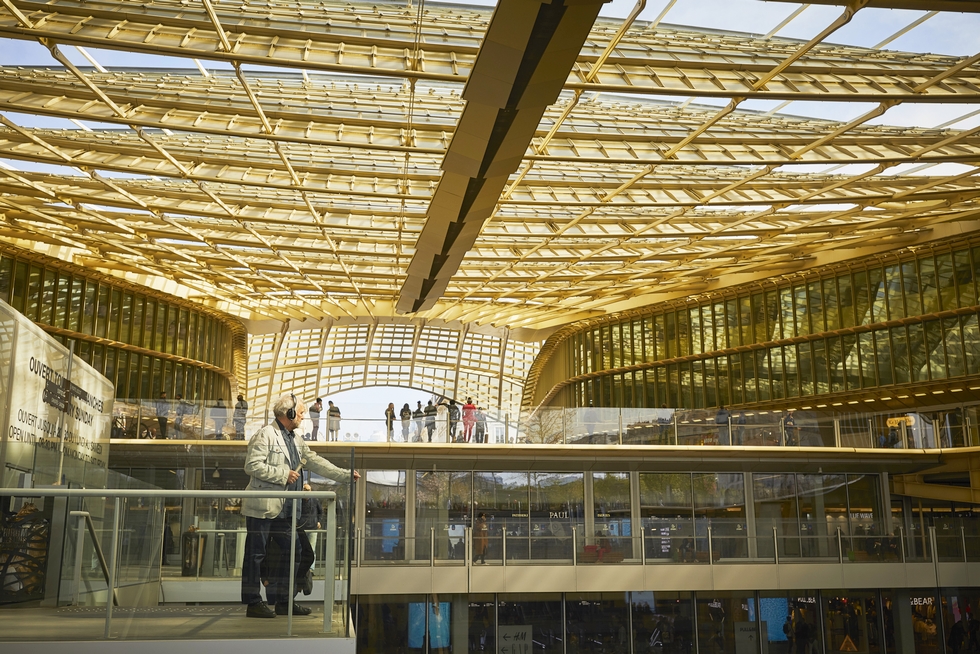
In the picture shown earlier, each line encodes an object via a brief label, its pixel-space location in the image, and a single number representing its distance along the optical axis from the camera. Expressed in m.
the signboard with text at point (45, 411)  9.88
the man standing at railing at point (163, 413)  27.65
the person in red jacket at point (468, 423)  29.92
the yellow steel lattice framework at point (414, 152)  16.42
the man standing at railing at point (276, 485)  7.09
